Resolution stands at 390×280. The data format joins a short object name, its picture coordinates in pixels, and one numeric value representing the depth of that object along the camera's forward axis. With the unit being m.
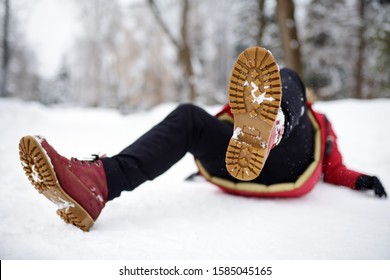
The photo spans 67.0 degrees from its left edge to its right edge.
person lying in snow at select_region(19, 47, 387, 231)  0.97
